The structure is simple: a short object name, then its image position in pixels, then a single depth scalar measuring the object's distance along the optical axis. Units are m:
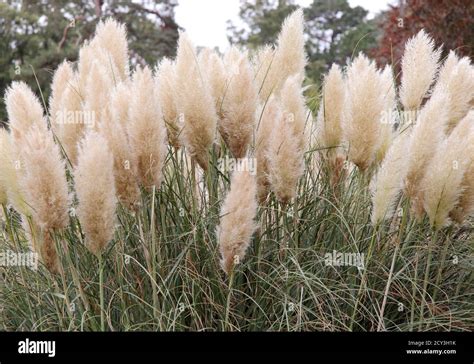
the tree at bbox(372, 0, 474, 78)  13.40
